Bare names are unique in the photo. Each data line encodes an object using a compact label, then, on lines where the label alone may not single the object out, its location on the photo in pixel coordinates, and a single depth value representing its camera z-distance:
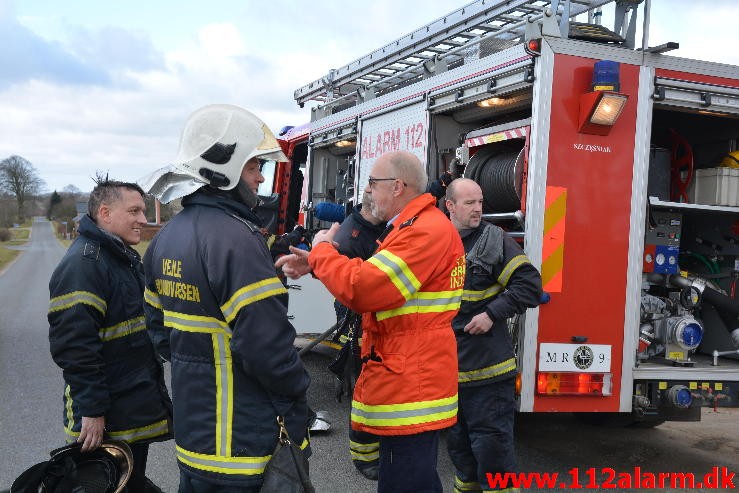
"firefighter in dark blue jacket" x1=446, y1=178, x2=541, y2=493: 3.55
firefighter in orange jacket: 2.53
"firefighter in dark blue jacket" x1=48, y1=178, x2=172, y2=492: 2.65
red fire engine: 3.85
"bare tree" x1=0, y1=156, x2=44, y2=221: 79.25
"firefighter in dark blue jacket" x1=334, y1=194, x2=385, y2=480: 3.29
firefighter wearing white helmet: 1.96
